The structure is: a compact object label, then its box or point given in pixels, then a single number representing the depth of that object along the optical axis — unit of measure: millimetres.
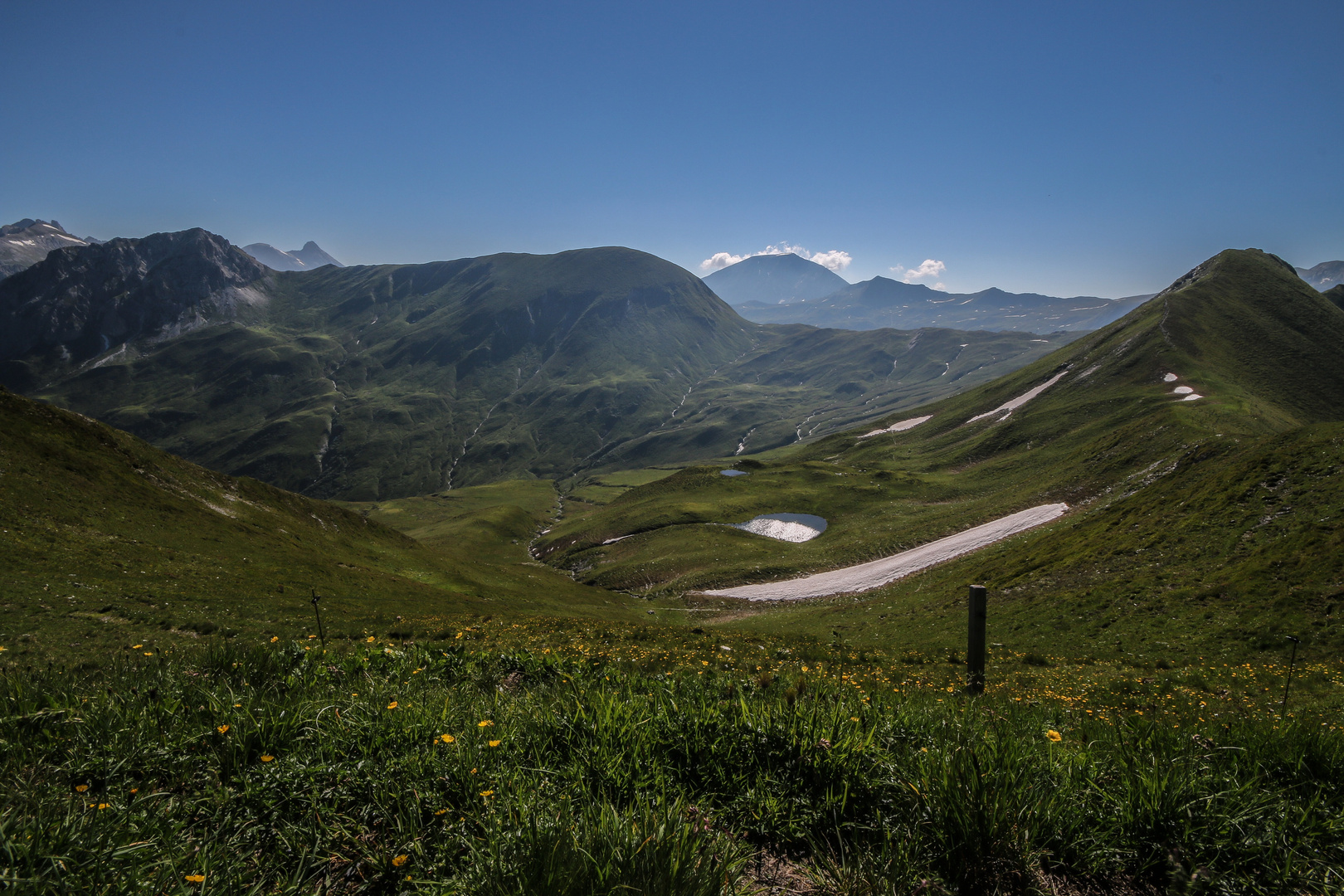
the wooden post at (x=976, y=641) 10836
